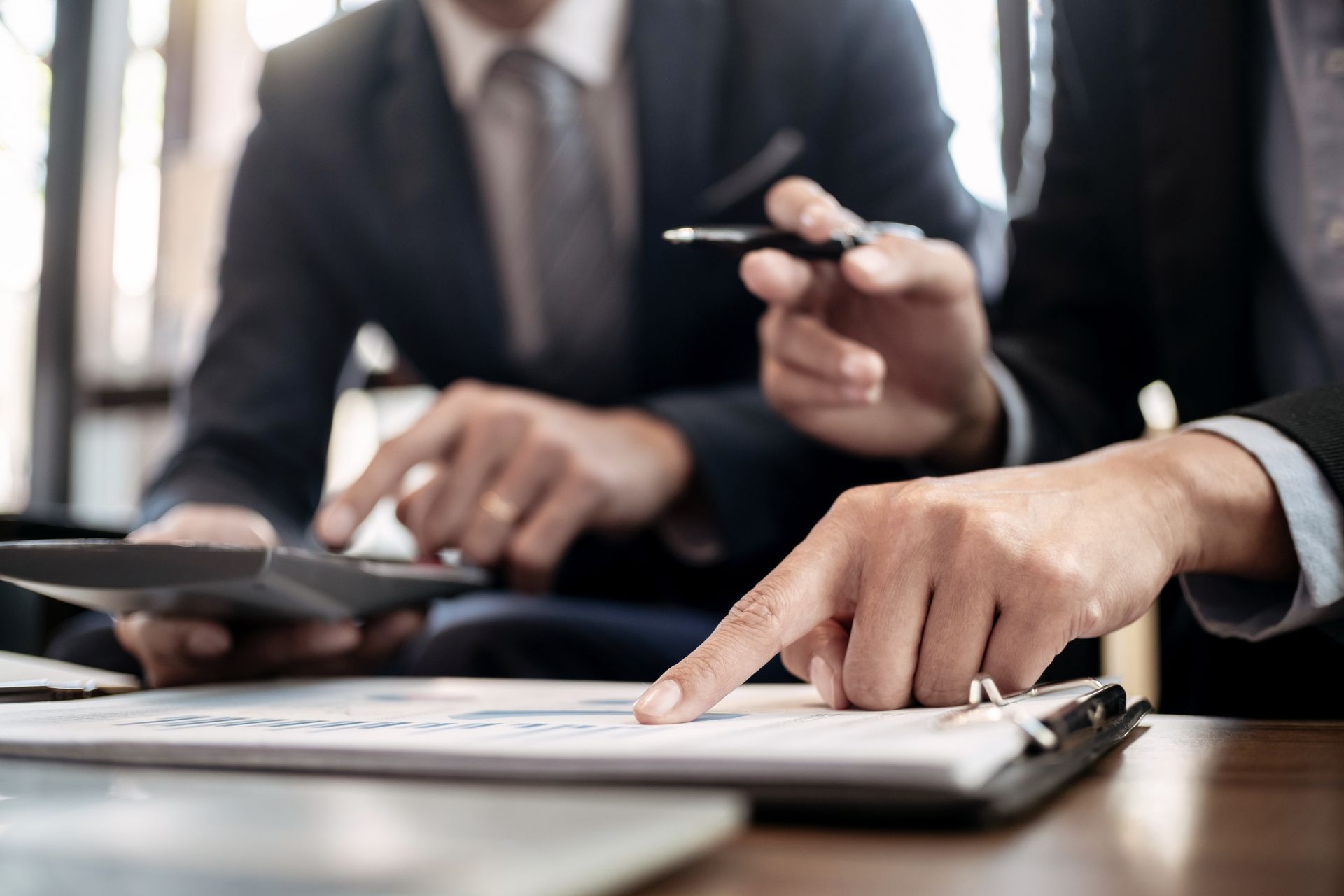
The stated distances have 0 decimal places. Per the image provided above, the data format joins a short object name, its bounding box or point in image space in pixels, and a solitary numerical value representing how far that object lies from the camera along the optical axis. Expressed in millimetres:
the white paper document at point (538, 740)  235
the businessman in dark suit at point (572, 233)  938
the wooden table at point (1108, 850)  186
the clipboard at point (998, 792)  222
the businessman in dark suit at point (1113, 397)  396
